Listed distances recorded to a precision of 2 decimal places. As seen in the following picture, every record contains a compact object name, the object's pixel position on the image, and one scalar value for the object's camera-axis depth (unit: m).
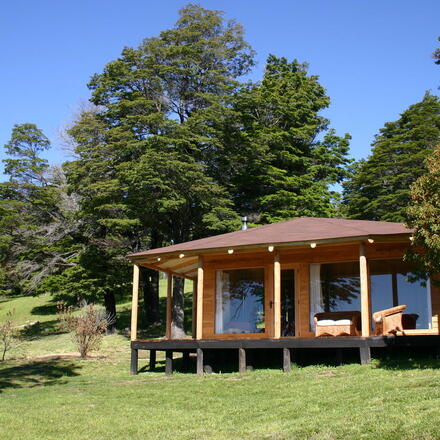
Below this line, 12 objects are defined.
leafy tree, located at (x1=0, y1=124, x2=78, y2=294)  27.25
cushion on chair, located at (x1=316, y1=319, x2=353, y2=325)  13.32
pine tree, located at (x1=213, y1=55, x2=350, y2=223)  25.75
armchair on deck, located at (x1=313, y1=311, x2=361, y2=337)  13.30
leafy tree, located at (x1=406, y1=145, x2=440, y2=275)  10.03
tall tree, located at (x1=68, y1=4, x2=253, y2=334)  23.33
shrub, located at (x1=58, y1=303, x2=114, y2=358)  18.03
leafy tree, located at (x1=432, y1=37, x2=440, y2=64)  18.08
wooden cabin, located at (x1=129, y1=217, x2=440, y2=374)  13.05
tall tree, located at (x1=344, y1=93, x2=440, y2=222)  30.30
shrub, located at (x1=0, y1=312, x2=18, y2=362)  19.25
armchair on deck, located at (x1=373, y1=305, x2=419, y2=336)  13.04
